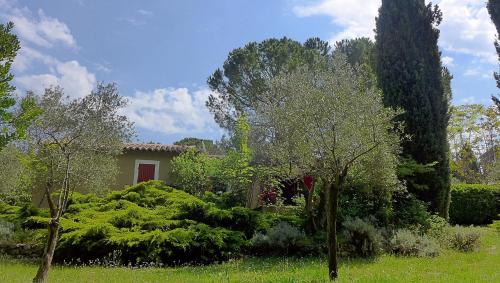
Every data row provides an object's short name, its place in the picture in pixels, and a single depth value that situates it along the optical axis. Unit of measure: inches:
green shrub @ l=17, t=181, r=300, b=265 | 399.5
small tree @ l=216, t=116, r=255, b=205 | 669.4
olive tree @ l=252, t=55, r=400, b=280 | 287.4
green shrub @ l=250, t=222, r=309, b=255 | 410.3
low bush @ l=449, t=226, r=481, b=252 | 420.4
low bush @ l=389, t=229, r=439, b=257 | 395.8
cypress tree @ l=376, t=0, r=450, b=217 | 541.3
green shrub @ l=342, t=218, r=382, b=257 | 392.8
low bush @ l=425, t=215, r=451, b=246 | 444.6
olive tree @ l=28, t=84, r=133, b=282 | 350.0
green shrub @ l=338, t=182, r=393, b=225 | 451.2
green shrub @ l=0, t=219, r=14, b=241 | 474.6
